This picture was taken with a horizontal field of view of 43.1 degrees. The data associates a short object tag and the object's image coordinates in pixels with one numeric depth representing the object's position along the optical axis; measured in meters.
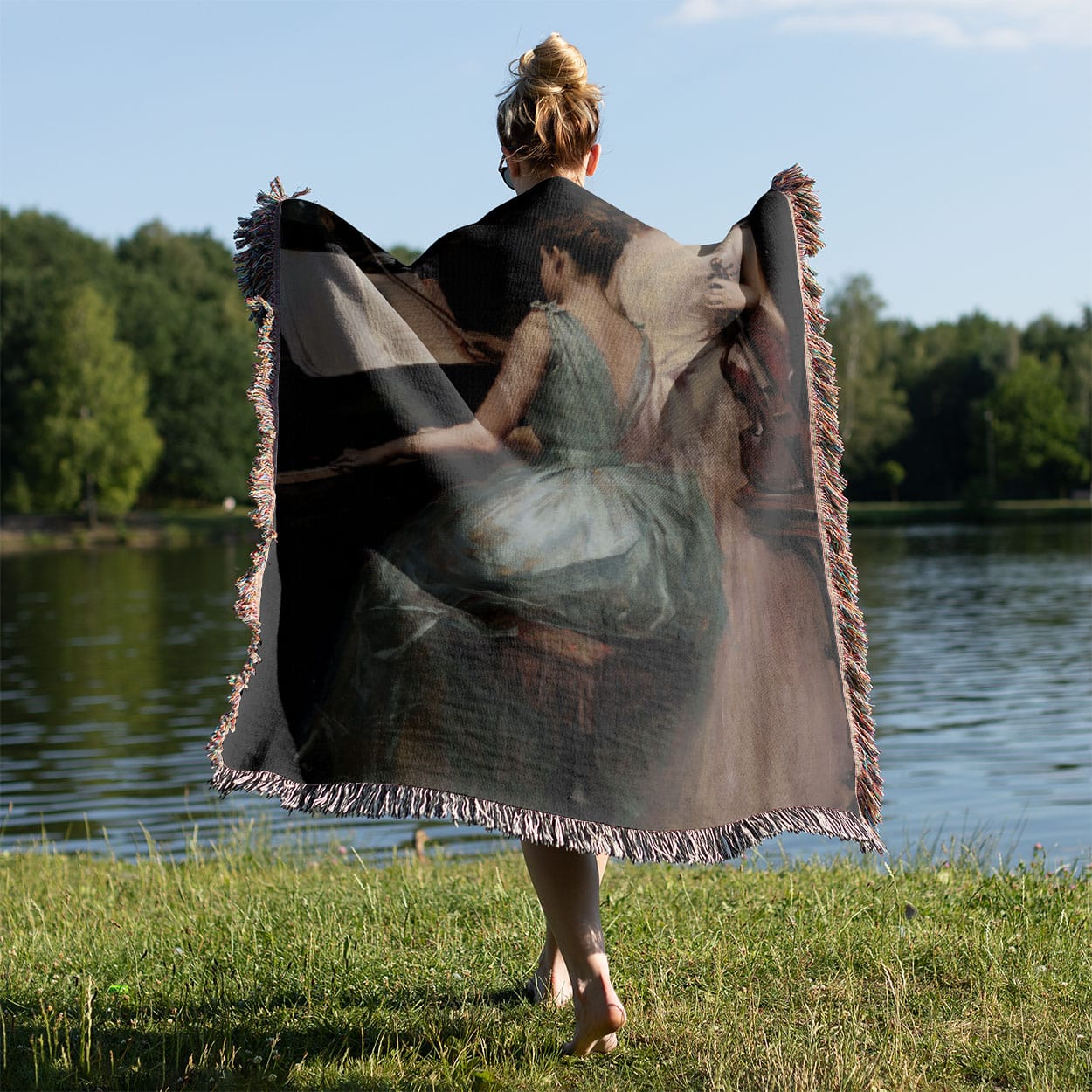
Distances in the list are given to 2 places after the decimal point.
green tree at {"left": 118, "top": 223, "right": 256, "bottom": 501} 56.31
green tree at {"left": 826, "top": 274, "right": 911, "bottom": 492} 64.25
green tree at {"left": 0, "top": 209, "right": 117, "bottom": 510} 51.09
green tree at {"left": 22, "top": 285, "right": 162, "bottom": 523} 48.81
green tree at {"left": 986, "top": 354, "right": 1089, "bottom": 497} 65.75
